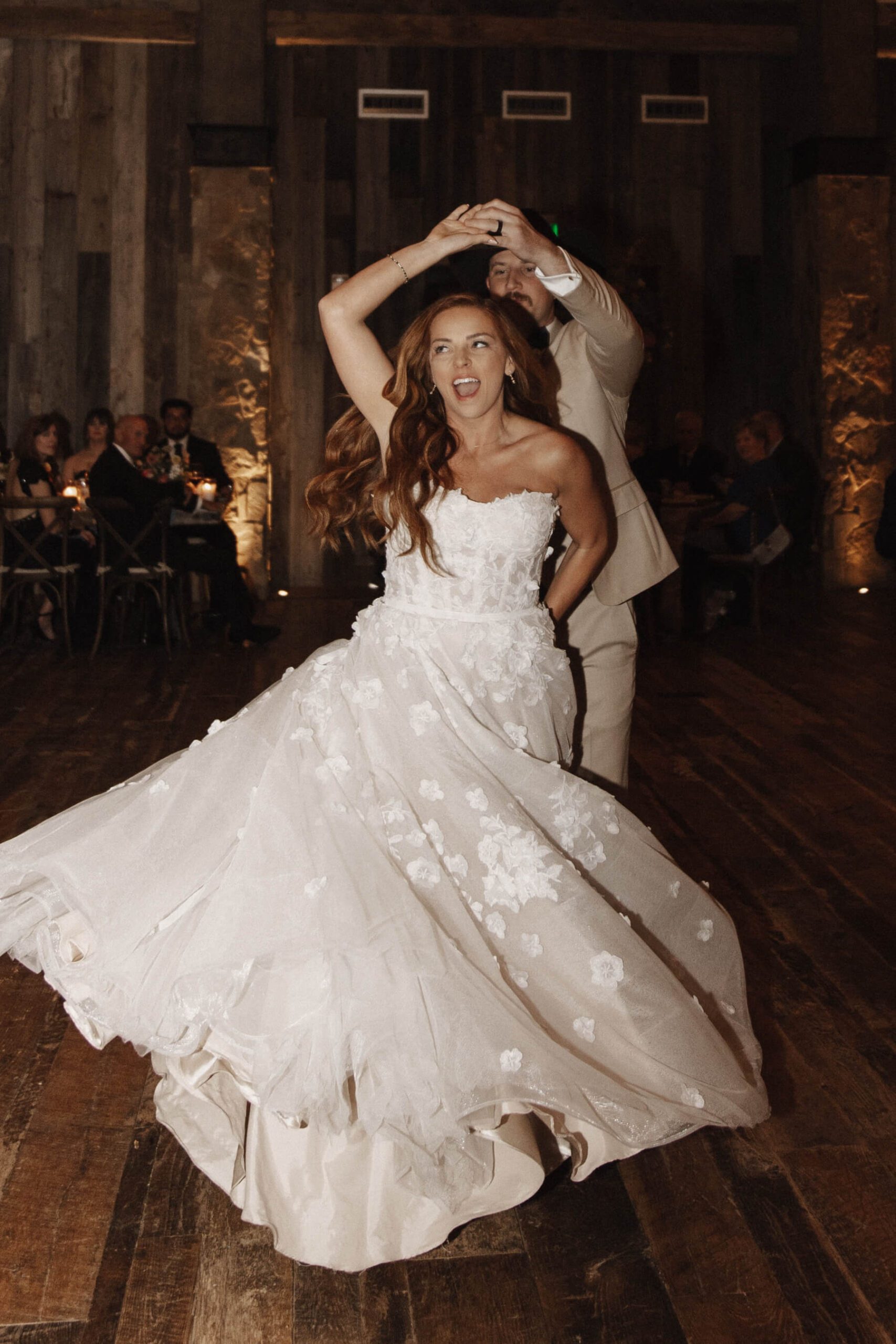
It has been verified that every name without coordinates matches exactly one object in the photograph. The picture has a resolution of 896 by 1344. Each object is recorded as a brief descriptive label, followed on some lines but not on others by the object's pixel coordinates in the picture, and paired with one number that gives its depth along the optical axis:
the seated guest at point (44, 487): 7.22
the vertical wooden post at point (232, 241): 8.81
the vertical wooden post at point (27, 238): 9.25
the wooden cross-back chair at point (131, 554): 6.96
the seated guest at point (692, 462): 8.53
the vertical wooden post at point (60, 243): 9.28
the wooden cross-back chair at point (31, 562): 6.79
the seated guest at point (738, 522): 7.55
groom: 2.35
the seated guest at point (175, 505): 7.10
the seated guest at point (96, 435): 8.19
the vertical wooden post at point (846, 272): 9.09
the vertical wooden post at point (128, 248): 9.30
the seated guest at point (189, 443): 8.06
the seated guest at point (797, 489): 7.65
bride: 1.70
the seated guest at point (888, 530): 4.54
